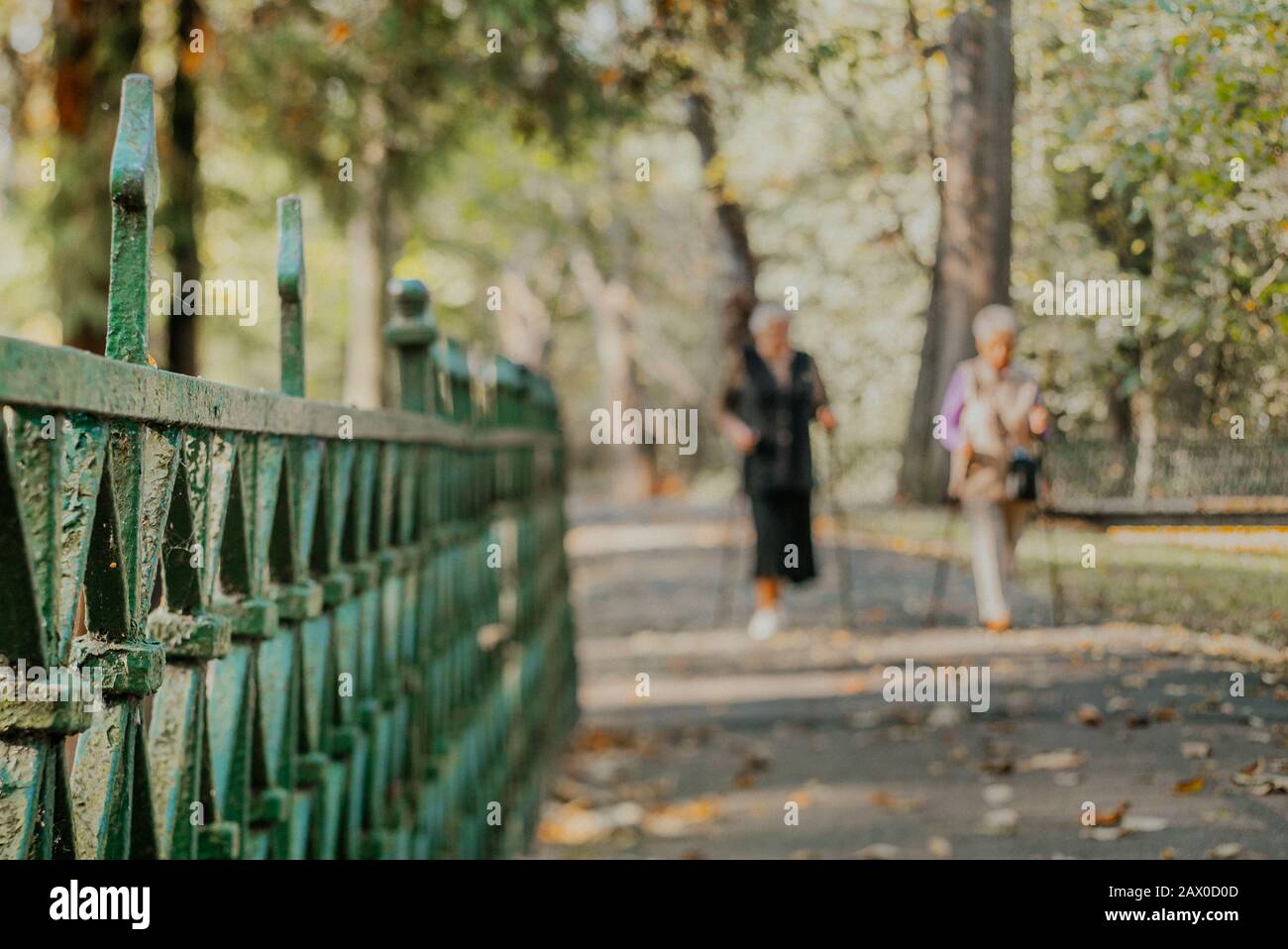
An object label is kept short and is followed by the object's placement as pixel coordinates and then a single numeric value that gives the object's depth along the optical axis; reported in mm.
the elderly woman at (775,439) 9945
